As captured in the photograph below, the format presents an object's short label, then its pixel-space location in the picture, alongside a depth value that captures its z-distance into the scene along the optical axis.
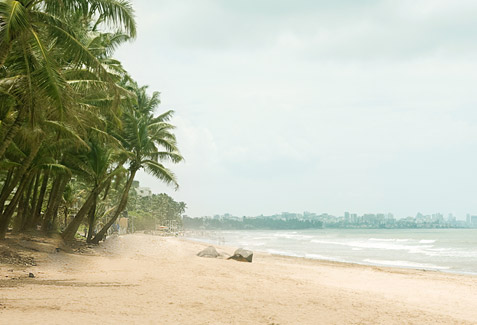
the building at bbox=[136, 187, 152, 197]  108.32
